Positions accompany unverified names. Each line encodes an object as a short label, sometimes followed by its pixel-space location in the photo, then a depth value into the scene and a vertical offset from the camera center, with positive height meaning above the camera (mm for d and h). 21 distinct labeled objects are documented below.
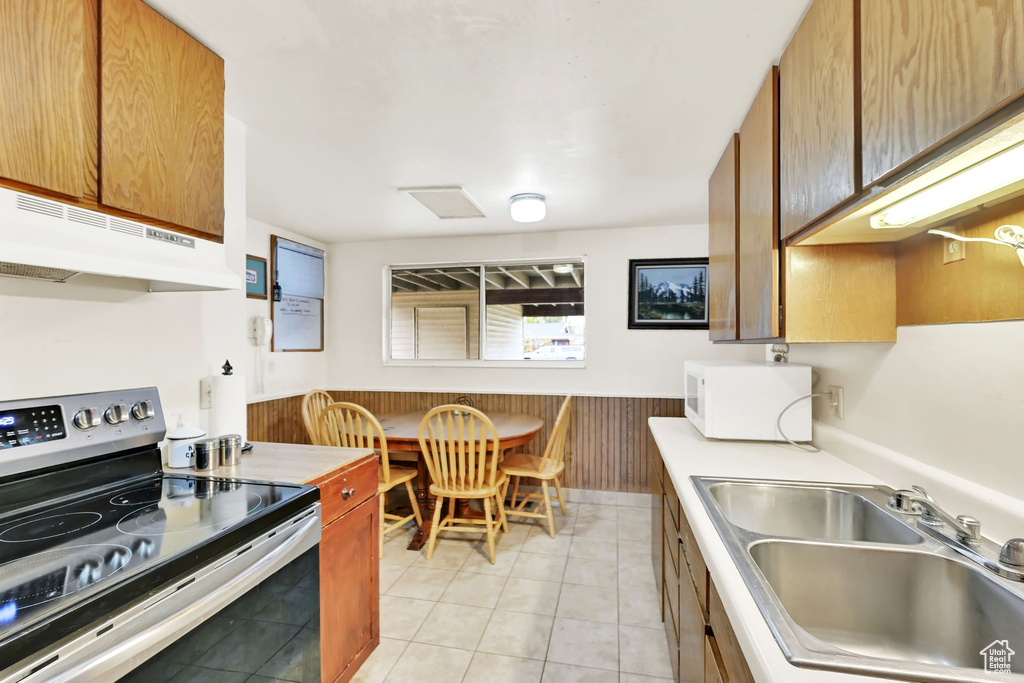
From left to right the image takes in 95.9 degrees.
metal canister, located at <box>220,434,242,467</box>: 1580 -378
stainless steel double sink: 842 -516
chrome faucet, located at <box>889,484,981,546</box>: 980 -406
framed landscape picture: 3719 +388
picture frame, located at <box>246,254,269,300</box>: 3305 +455
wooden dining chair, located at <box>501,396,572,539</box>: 3035 -846
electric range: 786 -446
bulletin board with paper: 3648 +381
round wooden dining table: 2910 -603
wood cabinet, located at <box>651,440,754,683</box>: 939 -724
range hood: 1006 +240
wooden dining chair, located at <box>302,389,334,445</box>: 3146 -521
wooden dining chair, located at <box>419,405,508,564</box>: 2705 -763
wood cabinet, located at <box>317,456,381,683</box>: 1537 -833
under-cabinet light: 763 +295
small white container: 1563 -368
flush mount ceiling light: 2850 +838
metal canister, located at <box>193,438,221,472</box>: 1527 -382
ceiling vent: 2762 +893
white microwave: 1945 -255
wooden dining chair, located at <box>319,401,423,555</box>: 2789 -617
